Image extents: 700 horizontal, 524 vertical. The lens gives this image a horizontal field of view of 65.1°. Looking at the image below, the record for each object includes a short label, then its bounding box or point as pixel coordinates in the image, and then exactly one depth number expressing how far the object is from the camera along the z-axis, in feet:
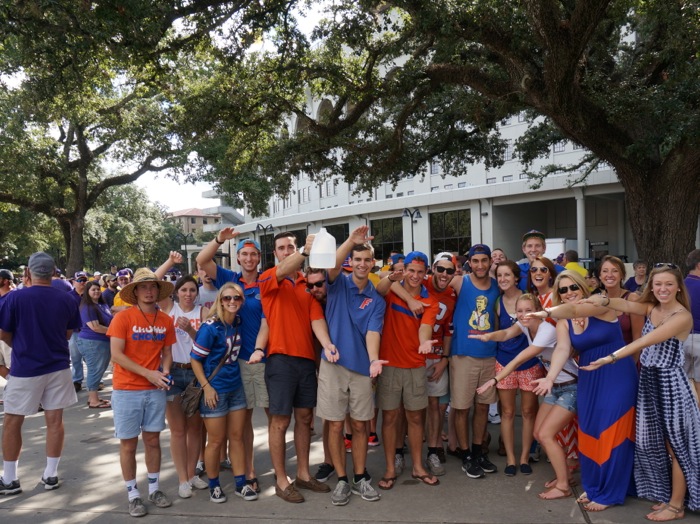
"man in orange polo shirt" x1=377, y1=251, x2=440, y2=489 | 15.11
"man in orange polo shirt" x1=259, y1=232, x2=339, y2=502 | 14.33
